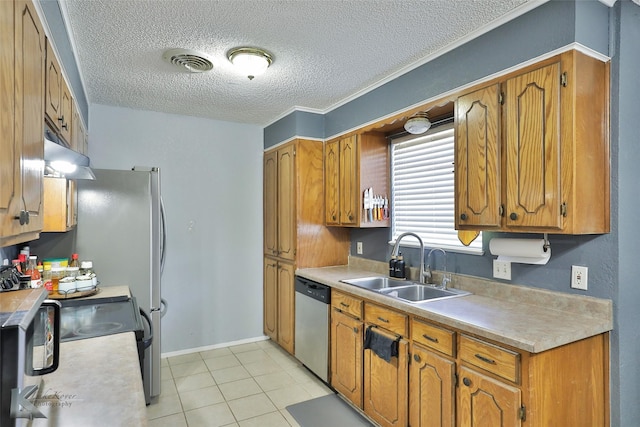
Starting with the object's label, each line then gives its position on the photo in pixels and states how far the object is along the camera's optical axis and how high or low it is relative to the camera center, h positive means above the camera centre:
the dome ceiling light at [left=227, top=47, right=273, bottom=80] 2.41 +1.05
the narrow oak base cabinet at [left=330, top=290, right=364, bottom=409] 2.65 -0.97
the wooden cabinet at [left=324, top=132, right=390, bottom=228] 3.23 +0.38
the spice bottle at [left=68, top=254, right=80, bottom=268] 2.53 -0.31
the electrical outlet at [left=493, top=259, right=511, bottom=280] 2.23 -0.31
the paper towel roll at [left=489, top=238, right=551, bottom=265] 1.98 -0.18
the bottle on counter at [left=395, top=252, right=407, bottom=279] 2.93 -0.41
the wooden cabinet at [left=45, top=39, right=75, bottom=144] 1.56 +0.57
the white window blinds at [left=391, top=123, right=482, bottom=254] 2.73 +0.24
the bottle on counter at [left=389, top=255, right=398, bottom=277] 2.95 -0.39
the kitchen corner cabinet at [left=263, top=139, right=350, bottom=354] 3.63 -0.14
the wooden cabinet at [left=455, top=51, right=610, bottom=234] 1.74 +0.35
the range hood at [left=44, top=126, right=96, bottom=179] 1.29 +0.22
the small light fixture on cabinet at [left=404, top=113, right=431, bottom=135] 2.66 +0.68
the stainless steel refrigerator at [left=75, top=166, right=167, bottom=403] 2.71 -0.14
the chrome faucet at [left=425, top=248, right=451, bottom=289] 2.59 -0.41
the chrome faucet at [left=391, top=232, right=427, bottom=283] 2.72 -0.33
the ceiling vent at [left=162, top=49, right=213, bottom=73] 2.45 +1.08
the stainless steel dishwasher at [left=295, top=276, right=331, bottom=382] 3.06 -0.95
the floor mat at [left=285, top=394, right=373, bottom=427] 2.57 -1.42
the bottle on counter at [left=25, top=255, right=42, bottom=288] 1.95 -0.32
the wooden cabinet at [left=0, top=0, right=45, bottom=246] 0.94 +0.27
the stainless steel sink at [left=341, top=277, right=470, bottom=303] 2.52 -0.52
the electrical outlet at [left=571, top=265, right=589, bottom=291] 1.87 -0.30
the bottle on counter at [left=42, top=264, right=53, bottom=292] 2.30 -0.38
